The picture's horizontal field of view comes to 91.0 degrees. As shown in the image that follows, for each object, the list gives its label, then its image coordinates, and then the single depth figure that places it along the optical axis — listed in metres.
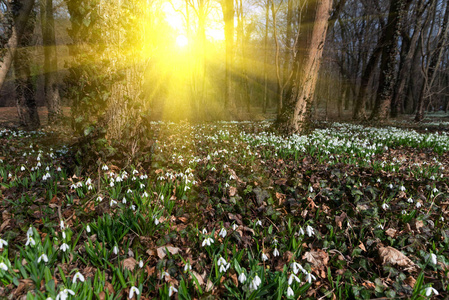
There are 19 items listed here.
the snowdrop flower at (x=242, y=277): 1.47
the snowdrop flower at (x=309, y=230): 2.00
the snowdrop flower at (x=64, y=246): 1.63
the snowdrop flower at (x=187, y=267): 1.59
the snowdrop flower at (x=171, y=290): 1.40
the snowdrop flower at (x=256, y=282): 1.45
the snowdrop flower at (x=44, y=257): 1.57
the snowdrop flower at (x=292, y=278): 1.43
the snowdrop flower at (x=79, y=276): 1.40
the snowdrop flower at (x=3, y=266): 1.45
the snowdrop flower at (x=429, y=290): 1.35
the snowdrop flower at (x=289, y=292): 1.39
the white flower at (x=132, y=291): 1.38
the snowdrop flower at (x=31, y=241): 1.66
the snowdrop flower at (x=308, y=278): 1.47
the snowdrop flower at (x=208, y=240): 1.80
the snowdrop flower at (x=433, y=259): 1.64
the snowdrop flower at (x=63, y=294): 1.25
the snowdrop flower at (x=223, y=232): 1.91
